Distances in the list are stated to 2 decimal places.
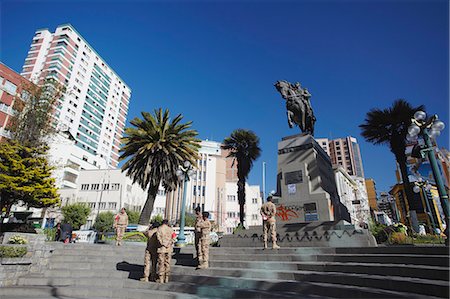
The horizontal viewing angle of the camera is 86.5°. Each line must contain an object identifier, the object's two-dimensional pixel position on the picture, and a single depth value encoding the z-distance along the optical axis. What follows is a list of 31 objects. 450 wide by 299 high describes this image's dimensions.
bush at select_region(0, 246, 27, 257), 7.36
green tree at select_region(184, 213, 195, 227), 51.76
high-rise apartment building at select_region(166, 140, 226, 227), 61.66
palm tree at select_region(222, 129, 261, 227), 24.62
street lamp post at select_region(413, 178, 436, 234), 16.22
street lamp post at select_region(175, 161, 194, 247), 11.75
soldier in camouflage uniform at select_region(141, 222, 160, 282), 6.72
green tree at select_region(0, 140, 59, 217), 13.12
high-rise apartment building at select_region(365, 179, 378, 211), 75.19
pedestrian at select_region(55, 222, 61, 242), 15.07
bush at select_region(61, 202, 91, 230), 39.22
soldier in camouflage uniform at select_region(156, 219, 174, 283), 6.40
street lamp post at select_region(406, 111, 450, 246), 7.29
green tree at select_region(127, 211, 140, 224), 43.95
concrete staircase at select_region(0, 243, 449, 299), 4.50
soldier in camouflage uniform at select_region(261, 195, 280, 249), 7.69
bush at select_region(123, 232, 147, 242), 15.56
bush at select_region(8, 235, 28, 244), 8.11
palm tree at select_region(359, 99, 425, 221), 17.88
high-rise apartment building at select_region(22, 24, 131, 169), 60.34
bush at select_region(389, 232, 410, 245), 8.56
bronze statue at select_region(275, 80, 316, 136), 12.00
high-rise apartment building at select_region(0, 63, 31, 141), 31.67
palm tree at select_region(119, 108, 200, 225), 20.80
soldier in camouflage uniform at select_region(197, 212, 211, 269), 6.96
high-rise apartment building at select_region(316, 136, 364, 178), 117.69
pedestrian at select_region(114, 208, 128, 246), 11.93
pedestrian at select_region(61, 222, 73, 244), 14.46
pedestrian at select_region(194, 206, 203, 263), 7.31
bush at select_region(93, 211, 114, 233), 41.06
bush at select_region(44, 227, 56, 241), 15.71
